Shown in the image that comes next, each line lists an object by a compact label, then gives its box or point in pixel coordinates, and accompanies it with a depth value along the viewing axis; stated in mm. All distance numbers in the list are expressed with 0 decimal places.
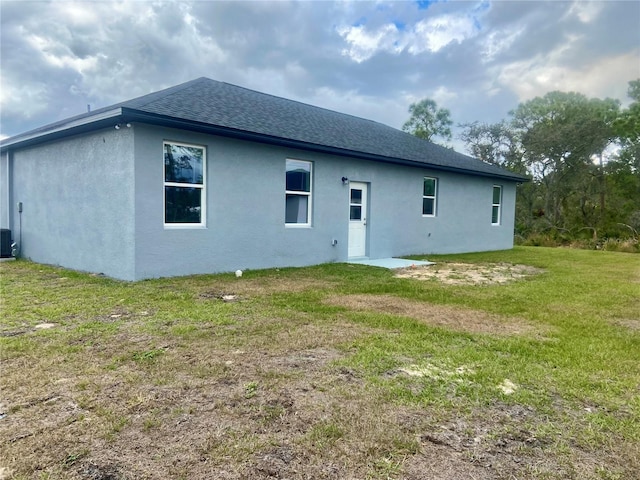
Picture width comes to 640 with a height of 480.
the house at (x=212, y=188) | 7445
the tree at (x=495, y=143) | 27188
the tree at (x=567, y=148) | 23938
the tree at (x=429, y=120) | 33969
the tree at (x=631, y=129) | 20250
